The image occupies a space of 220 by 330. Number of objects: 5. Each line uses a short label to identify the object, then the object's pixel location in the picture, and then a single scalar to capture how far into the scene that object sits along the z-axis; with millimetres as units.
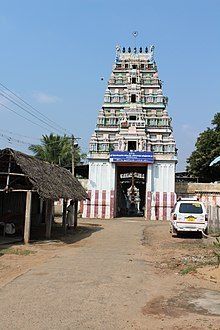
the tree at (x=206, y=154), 44347
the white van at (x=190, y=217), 18047
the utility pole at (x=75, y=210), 22766
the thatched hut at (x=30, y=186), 15648
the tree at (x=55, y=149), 42394
